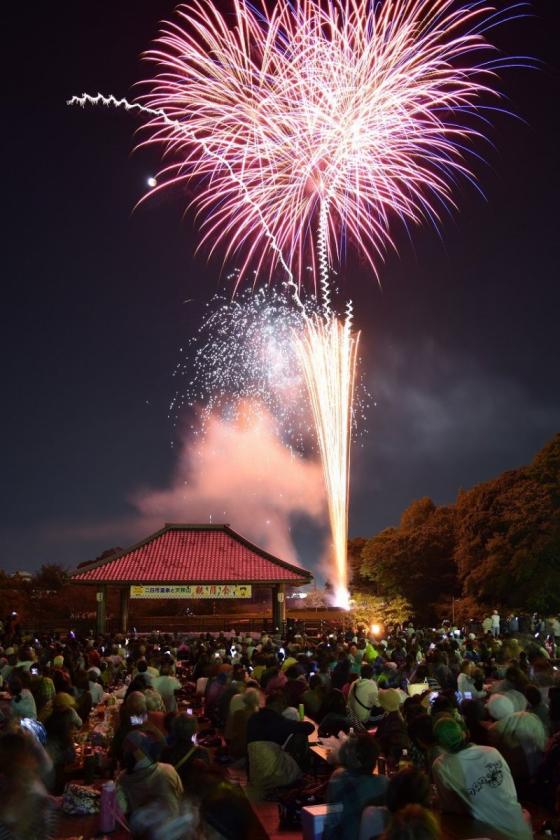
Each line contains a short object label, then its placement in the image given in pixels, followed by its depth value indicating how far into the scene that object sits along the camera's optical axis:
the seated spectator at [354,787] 5.60
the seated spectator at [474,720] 8.66
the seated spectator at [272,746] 8.07
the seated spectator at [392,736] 7.78
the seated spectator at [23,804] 4.48
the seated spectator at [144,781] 5.69
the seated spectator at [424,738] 6.92
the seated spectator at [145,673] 11.81
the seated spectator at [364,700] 10.36
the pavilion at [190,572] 27.33
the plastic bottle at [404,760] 7.55
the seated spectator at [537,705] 8.59
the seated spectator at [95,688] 12.60
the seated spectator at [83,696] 11.21
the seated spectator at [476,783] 5.68
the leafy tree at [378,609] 34.58
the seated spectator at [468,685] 11.24
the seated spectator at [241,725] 9.65
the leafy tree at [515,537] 31.12
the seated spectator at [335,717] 9.65
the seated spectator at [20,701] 10.00
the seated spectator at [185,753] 5.39
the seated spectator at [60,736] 8.48
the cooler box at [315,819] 5.77
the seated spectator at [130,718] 8.87
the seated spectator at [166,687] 12.09
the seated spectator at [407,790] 4.40
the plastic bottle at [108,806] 7.09
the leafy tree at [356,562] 43.19
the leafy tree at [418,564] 38.53
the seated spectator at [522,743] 7.77
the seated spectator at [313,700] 11.46
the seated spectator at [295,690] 11.73
